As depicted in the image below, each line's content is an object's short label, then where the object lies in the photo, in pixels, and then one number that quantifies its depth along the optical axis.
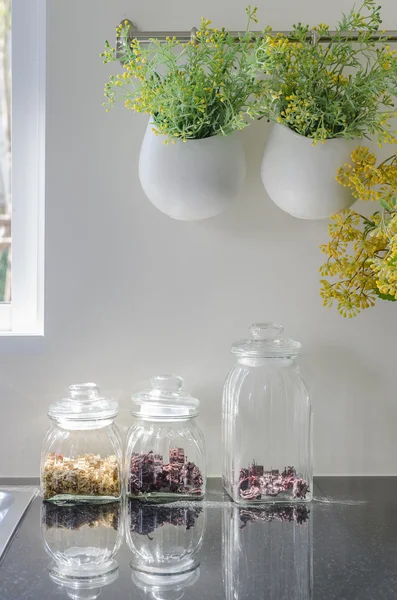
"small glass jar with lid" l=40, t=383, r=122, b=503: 1.26
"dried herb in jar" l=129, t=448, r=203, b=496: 1.28
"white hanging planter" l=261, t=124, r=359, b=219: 1.27
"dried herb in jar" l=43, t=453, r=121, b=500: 1.26
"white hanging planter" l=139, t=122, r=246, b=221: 1.26
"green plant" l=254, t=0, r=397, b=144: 1.24
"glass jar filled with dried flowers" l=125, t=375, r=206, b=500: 1.28
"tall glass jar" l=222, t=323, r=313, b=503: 1.31
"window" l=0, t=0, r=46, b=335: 1.46
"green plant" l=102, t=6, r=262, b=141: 1.21
